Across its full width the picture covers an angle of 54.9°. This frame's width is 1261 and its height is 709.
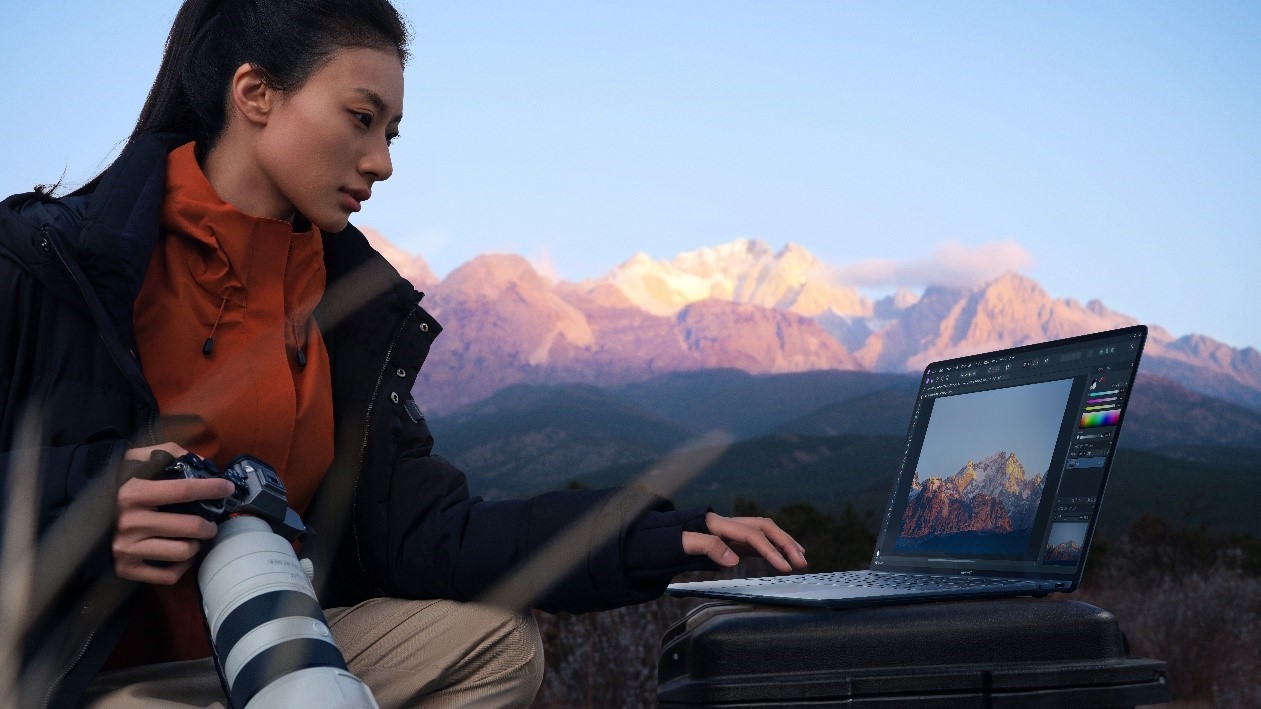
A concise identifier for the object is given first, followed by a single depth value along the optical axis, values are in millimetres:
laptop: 1991
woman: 1792
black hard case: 1728
